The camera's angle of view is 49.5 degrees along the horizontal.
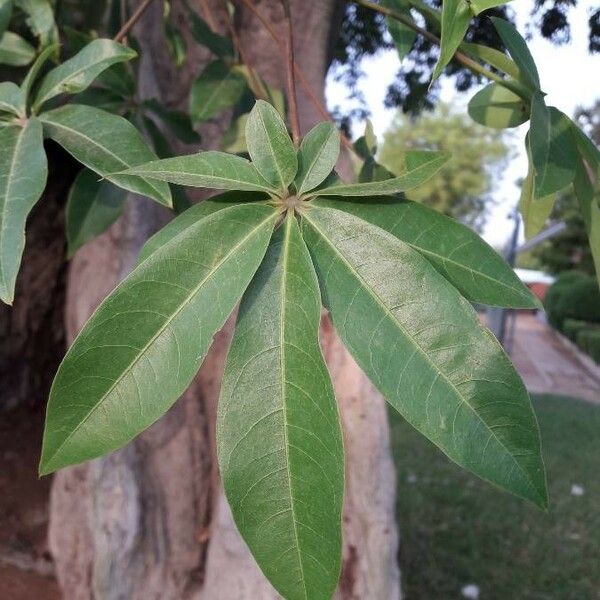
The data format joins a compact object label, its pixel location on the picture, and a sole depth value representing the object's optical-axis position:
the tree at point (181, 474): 1.44
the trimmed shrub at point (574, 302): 10.54
